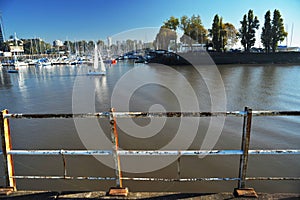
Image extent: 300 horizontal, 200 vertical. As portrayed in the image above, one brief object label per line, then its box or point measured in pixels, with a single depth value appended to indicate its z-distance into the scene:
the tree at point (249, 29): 60.98
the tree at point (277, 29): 58.15
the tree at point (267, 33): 59.09
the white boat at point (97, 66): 36.98
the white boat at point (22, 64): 72.68
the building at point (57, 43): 147.35
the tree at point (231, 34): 73.62
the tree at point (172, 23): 67.69
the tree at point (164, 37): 67.88
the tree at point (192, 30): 64.69
